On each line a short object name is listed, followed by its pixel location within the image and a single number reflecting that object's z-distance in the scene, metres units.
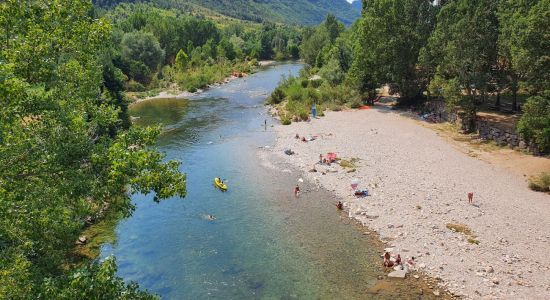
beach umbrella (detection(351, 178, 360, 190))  36.81
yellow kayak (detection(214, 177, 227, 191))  38.00
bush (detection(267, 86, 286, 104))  78.31
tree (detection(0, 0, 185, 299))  11.29
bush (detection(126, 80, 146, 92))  93.88
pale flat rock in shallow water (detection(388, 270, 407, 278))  24.56
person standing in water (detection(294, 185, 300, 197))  36.91
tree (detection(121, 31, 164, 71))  98.12
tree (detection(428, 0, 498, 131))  47.03
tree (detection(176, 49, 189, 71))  109.50
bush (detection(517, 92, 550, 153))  38.08
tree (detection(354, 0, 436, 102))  62.56
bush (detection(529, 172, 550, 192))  33.41
